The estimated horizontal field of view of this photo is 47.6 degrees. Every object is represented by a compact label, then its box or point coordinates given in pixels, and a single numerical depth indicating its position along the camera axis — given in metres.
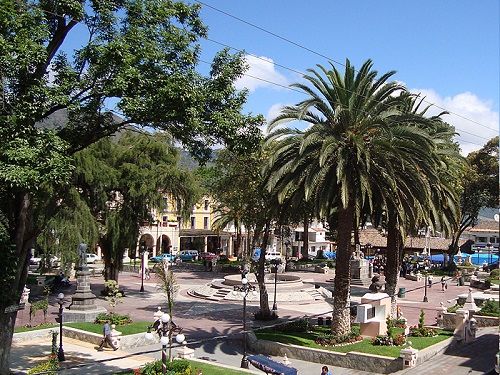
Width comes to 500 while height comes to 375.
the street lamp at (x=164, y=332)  13.73
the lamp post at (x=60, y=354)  19.75
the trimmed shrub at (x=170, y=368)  15.62
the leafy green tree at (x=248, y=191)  27.23
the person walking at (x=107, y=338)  21.45
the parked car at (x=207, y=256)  61.73
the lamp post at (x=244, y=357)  19.62
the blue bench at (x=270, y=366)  16.34
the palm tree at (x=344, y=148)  20.33
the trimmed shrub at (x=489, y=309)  27.80
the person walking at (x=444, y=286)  43.62
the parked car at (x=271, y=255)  68.00
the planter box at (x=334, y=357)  19.36
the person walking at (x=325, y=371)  16.78
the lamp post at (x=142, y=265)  40.14
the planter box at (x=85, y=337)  22.22
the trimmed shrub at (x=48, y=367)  16.75
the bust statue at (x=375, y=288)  26.37
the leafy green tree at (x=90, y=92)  13.30
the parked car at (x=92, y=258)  59.76
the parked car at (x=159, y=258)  62.57
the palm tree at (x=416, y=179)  20.50
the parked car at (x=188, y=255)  68.00
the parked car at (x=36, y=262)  48.08
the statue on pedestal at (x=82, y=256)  28.56
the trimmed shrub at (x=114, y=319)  24.44
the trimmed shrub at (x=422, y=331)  23.48
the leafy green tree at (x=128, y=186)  33.47
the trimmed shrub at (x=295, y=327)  24.30
